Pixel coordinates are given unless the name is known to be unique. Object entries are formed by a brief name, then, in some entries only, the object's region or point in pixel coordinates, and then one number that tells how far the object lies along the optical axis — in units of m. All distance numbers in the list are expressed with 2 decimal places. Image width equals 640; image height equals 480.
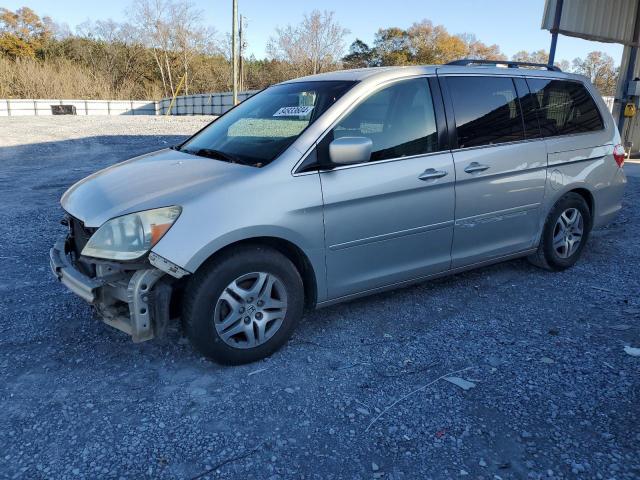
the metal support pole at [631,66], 13.06
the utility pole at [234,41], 23.66
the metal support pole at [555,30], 10.77
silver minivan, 2.92
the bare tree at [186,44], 40.47
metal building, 11.04
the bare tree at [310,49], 41.34
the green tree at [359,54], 52.78
